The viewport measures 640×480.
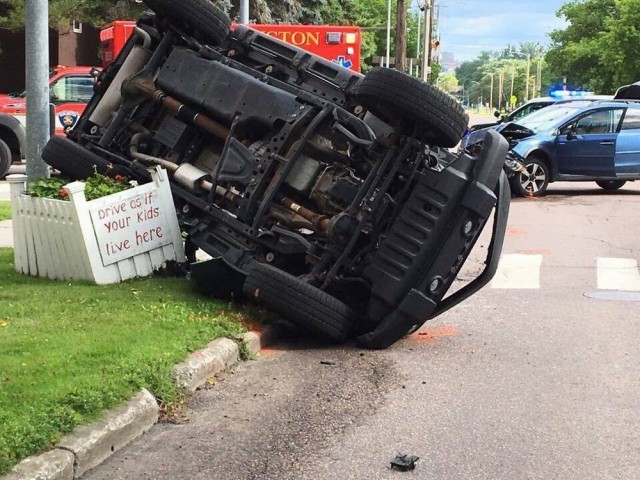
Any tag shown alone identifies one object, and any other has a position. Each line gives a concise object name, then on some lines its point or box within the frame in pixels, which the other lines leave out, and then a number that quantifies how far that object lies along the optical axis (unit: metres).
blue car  18.48
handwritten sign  8.01
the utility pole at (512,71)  172.38
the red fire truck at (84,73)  19.27
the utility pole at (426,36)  51.31
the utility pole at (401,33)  34.66
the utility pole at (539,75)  141.50
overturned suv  7.00
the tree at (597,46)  59.47
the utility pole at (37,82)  9.15
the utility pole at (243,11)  18.52
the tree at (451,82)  158.35
